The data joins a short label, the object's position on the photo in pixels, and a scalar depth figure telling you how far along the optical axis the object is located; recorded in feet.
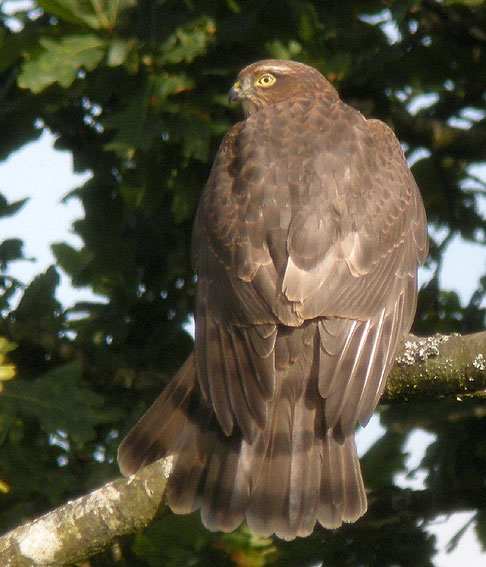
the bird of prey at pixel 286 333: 27.48
